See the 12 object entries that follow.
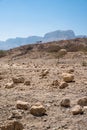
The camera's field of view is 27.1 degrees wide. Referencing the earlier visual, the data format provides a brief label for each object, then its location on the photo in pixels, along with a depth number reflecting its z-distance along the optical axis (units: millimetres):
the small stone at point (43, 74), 6809
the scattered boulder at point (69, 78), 6047
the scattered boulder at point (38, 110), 3846
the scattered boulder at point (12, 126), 3132
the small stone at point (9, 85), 5639
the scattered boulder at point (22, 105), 4038
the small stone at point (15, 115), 3687
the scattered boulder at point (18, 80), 6090
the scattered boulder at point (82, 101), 4151
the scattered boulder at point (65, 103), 4170
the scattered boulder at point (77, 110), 3801
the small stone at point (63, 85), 5428
